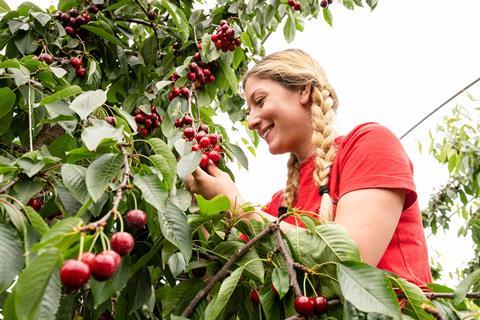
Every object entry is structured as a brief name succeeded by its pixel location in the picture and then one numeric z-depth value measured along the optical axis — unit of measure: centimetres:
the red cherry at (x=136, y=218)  83
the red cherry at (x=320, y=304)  89
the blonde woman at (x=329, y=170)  127
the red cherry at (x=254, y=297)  110
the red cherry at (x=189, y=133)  144
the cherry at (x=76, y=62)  185
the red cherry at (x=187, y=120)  159
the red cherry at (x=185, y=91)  177
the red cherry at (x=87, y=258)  62
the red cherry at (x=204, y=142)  139
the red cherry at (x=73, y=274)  59
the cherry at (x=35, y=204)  119
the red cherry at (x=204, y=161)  139
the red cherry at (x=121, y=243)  68
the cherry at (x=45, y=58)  174
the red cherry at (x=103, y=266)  62
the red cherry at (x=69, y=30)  193
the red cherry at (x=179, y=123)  159
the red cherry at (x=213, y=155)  141
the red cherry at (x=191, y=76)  183
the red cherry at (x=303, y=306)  86
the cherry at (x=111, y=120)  130
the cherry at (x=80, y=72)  187
